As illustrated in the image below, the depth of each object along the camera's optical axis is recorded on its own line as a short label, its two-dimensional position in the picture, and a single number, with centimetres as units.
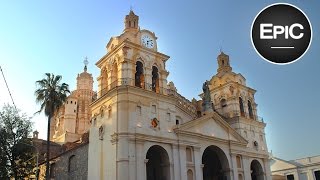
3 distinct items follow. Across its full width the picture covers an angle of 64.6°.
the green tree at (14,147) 2352
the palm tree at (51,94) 2355
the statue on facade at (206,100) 2695
